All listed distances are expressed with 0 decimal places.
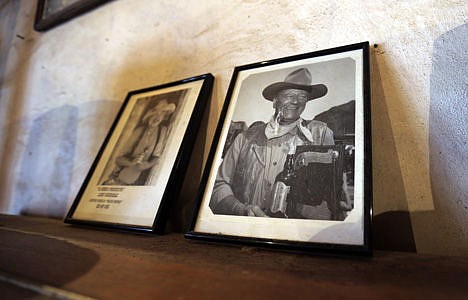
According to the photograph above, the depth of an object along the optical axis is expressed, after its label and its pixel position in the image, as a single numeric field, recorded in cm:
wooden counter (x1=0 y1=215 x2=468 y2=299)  41
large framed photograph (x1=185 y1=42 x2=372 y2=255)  61
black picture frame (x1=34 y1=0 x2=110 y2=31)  147
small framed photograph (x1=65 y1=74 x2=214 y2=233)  86
